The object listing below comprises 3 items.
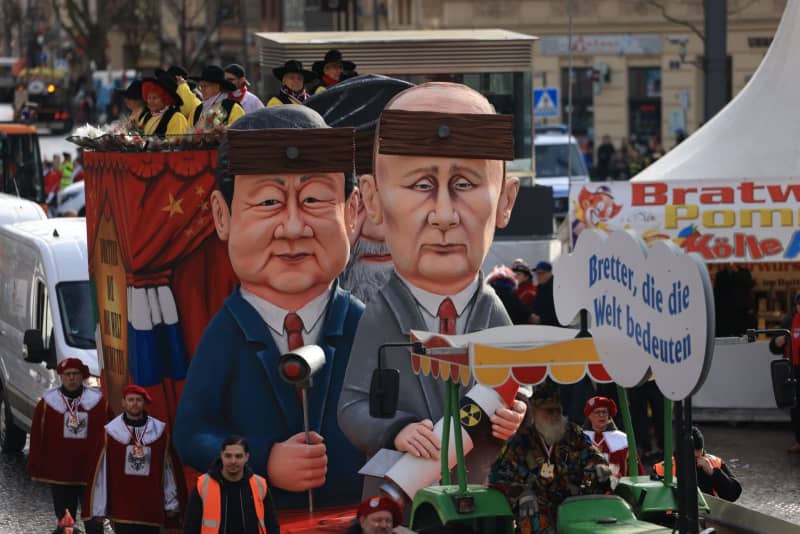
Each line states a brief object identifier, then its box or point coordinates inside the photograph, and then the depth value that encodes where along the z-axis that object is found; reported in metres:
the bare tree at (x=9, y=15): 101.06
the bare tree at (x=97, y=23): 73.12
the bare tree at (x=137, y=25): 71.12
